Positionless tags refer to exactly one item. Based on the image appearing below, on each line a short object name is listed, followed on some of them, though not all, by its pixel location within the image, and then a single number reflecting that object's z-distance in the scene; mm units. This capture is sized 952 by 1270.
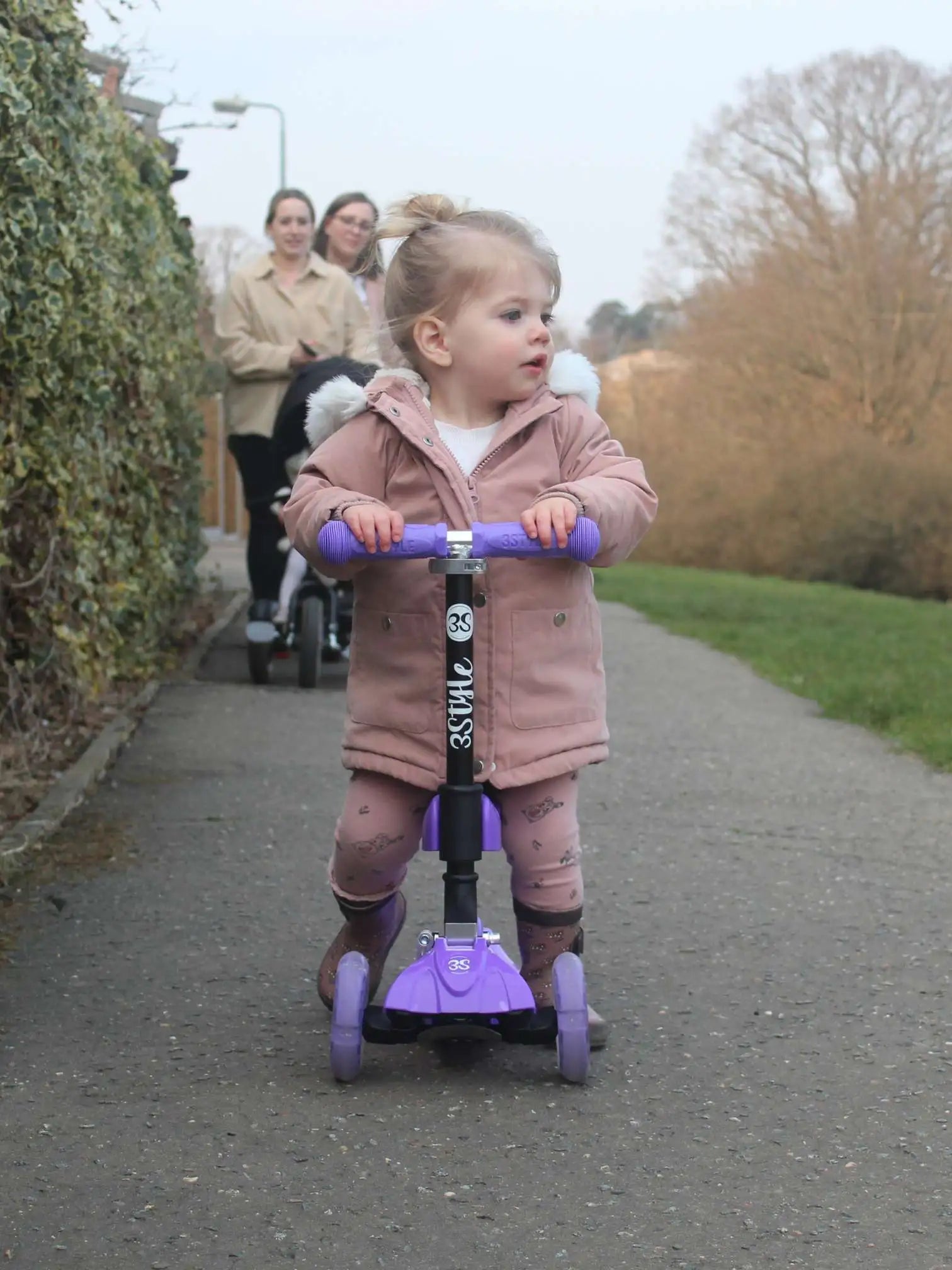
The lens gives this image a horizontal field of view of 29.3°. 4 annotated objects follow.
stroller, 8500
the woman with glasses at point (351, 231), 9570
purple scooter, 3309
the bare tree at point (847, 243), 31375
